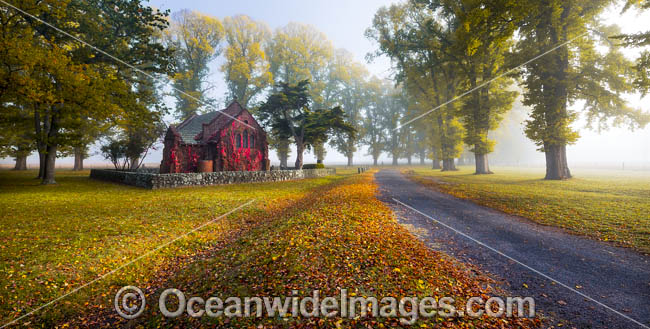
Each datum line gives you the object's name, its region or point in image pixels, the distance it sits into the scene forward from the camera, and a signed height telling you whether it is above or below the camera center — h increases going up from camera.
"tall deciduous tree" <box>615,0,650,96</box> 12.84 +6.15
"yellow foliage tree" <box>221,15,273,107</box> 43.44 +20.98
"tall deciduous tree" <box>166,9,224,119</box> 42.22 +22.33
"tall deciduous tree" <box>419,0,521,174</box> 24.29 +11.58
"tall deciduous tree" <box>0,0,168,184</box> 14.87 +8.13
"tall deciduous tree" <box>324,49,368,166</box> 60.41 +21.16
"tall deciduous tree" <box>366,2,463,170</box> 36.53 +17.46
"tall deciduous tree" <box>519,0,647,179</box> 20.66 +8.25
